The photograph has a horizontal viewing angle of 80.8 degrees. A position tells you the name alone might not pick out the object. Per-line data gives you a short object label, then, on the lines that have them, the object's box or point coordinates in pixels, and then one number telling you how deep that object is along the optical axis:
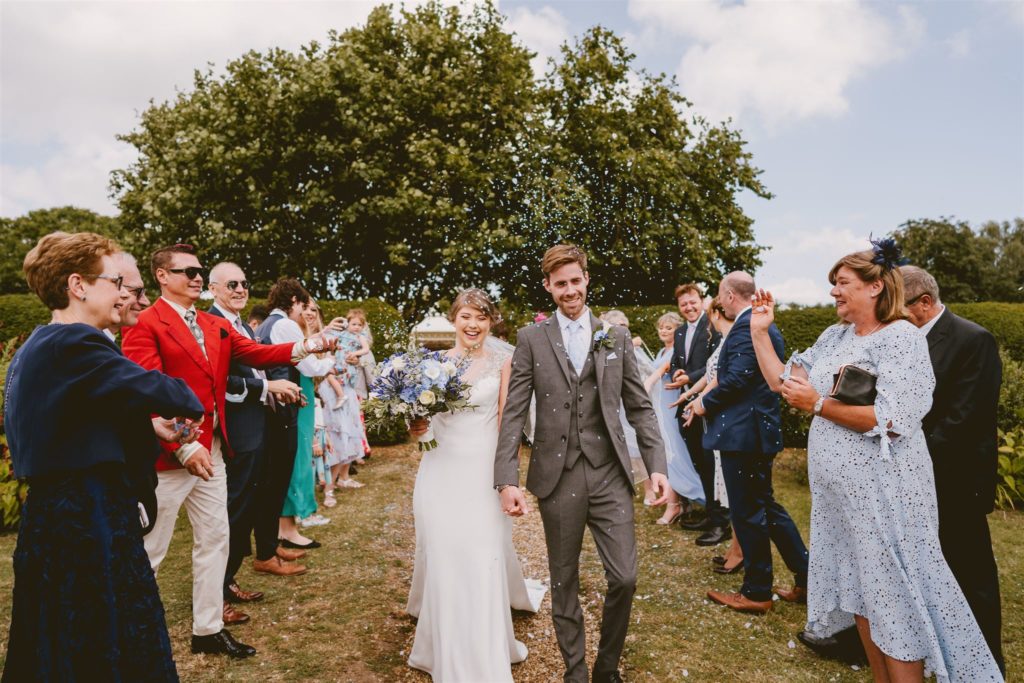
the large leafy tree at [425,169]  17.11
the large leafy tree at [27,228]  41.69
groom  3.72
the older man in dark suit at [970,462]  3.61
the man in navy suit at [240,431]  4.95
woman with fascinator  3.16
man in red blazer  4.05
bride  3.86
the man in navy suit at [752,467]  5.02
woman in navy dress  2.45
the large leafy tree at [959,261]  44.06
